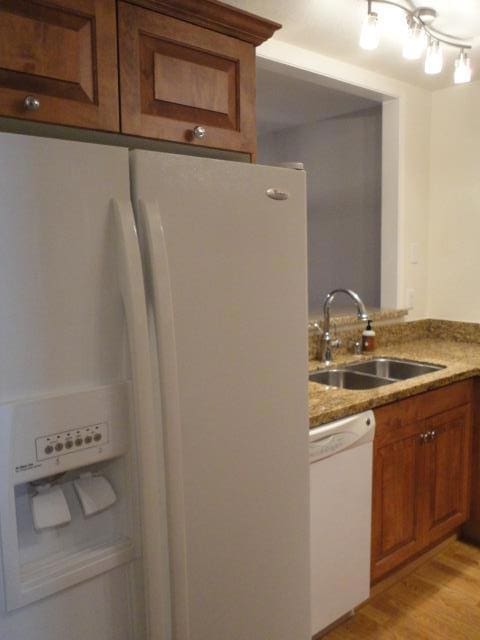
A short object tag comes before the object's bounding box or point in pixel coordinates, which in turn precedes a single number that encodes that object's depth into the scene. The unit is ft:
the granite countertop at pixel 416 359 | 6.00
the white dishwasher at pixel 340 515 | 5.72
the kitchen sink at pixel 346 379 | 7.99
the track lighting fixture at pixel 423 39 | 5.94
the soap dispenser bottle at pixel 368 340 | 8.93
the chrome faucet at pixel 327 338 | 8.21
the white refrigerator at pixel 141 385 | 3.02
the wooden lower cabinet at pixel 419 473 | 6.65
